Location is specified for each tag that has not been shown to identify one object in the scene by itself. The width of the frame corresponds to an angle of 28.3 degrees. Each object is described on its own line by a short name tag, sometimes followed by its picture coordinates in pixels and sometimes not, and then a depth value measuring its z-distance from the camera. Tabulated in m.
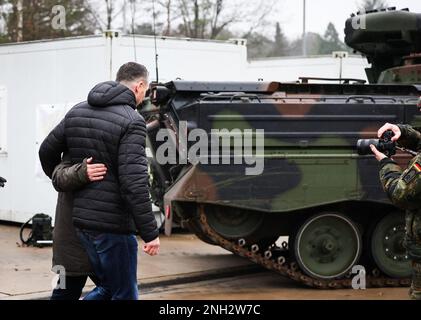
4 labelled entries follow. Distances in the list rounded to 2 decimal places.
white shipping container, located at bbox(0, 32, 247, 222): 11.80
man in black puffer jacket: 5.07
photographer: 4.63
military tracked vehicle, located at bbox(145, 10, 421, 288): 8.53
